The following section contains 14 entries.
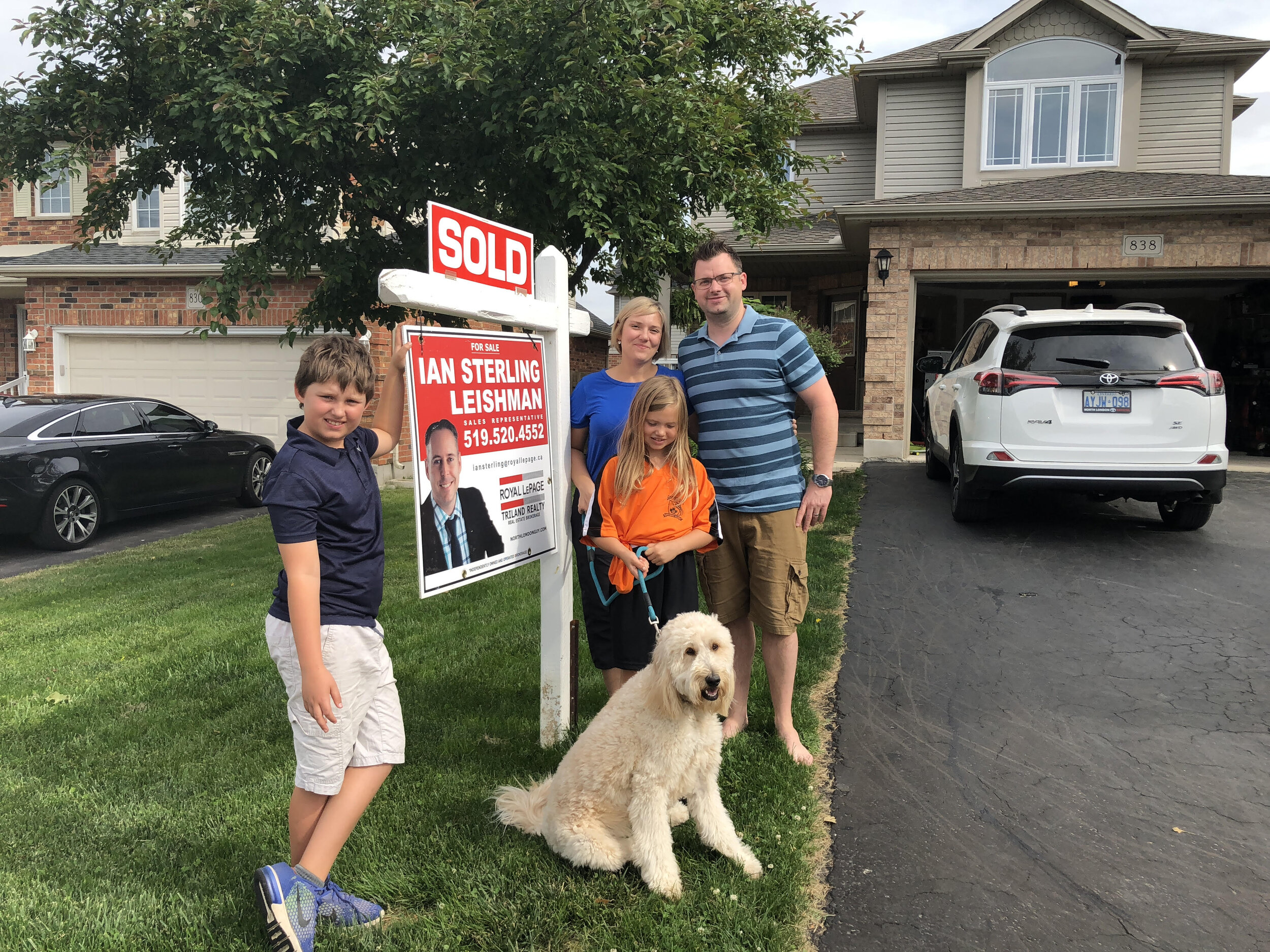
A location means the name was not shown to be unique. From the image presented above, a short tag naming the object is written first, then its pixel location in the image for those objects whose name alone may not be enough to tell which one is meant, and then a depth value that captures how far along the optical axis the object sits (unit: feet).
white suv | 20.33
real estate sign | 9.65
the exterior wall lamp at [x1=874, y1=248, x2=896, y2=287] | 36.27
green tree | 20.94
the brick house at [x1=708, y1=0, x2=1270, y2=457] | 35.27
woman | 10.52
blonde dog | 8.23
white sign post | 11.82
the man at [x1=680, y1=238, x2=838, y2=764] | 10.79
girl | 9.95
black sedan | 27.48
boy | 7.16
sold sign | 9.66
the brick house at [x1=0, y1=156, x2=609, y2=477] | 44.32
